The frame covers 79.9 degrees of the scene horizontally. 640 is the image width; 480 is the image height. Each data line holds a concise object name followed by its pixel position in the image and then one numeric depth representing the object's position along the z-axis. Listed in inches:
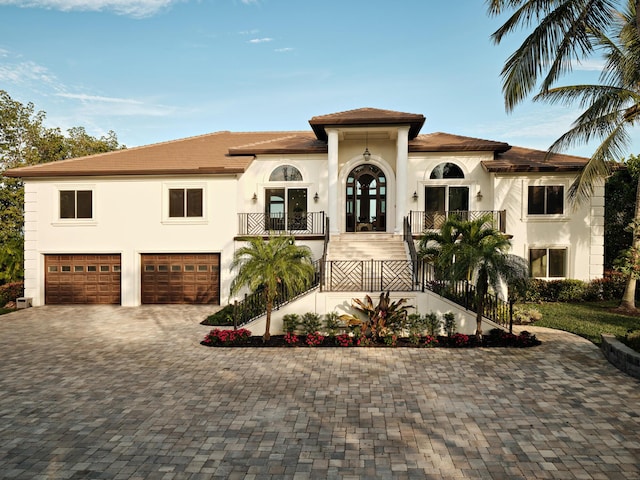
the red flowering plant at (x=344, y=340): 398.7
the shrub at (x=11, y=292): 671.1
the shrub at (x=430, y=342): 394.9
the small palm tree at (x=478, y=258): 377.1
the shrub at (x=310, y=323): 427.8
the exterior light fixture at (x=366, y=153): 666.8
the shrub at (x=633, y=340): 332.5
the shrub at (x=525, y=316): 491.8
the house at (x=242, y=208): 632.4
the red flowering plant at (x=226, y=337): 406.3
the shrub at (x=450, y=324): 424.2
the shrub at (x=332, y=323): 424.5
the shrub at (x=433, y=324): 419.8
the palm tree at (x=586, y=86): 413.7
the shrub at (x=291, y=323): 431.7
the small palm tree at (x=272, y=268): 399.8
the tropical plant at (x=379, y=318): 409.1
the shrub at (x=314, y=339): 402.3
